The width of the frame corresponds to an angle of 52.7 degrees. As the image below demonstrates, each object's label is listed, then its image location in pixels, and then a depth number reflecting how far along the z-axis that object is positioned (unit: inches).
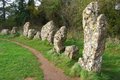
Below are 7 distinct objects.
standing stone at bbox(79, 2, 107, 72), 325.8
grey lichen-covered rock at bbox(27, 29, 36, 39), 594.5
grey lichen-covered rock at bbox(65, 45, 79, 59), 383.1
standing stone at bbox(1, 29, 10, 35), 701.2
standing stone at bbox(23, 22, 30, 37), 627.0
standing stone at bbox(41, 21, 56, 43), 513.8
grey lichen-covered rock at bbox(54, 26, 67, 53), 419.4
